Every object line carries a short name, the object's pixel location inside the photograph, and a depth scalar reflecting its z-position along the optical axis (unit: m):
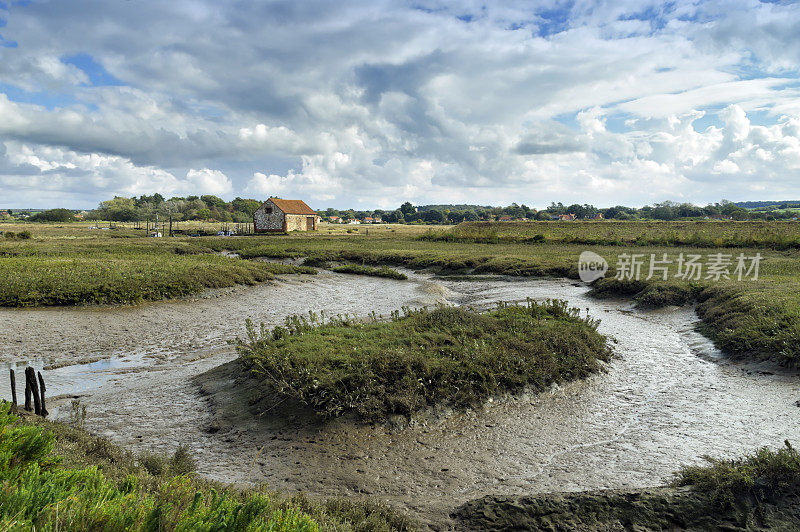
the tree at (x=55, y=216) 132.62
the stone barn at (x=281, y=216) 78.38
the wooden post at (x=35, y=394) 7.39
